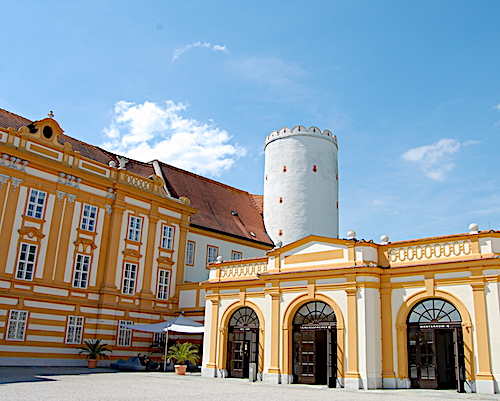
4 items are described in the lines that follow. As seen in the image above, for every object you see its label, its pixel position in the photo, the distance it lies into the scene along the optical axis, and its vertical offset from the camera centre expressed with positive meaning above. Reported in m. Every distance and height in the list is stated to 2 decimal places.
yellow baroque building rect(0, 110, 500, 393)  18.81 +3.43
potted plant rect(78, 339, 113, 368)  27.55 -0.17
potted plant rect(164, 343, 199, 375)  24.31 -0.23
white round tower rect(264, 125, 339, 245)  41.47 +13.42
